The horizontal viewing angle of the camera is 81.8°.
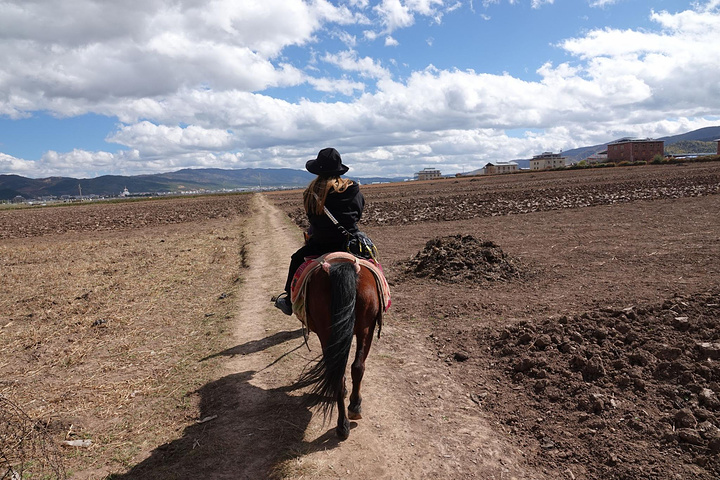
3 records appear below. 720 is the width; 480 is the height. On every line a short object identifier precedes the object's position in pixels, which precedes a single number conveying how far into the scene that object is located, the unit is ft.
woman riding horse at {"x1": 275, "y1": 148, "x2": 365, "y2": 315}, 16.38
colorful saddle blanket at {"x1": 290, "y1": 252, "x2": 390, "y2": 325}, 15.05
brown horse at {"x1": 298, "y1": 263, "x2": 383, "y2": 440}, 13.84
